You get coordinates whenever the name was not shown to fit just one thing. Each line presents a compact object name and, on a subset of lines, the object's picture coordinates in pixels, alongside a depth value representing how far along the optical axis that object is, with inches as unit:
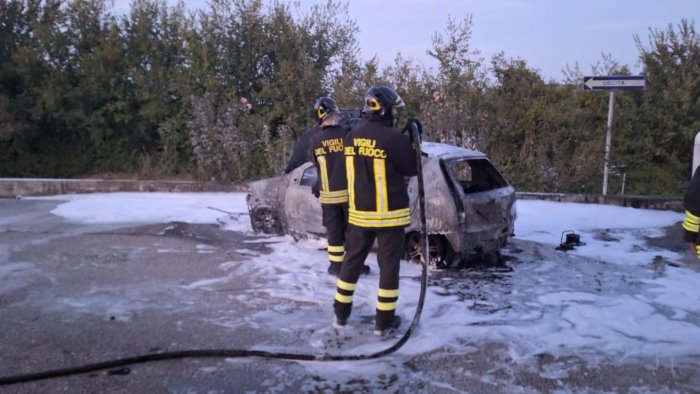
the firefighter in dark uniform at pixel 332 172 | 236.1
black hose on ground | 153.4
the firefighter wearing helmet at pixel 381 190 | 183.8
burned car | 257.8
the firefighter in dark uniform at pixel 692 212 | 171.9
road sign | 442.6
